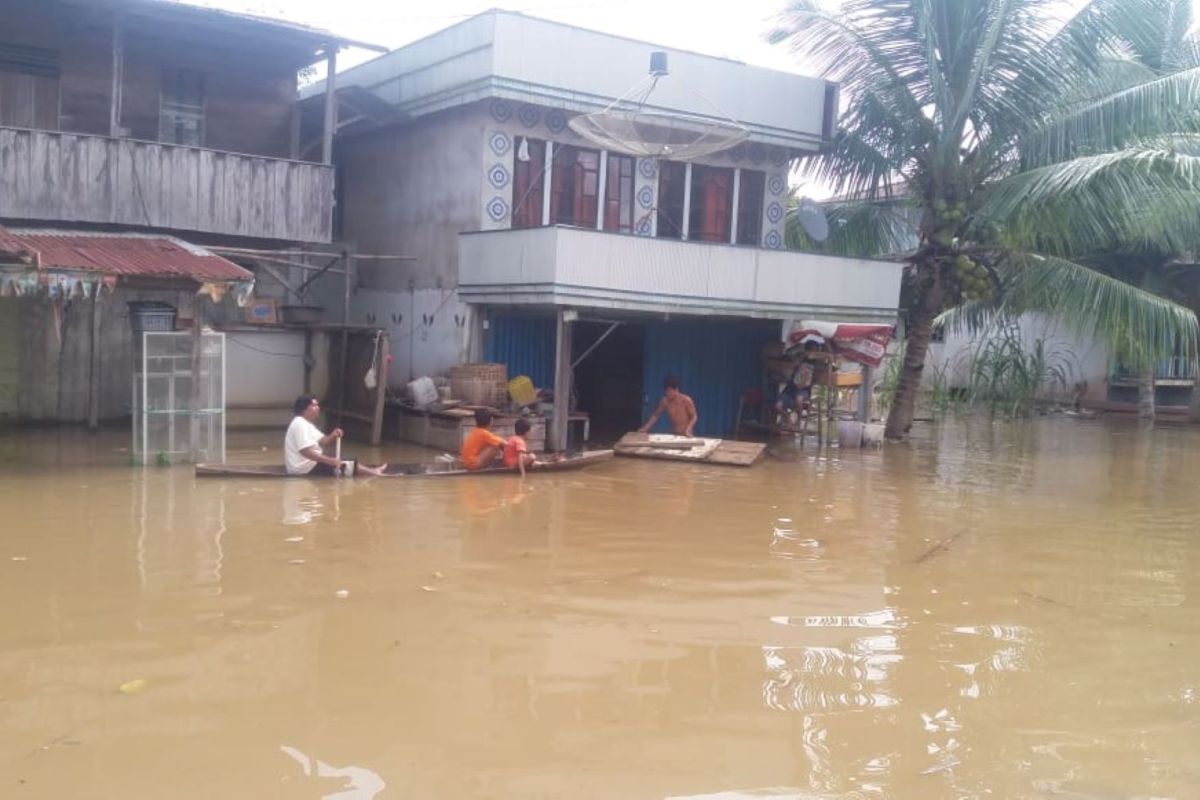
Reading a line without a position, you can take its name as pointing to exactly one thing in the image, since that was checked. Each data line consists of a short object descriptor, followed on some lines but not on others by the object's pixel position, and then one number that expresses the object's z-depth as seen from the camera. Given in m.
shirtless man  16.09
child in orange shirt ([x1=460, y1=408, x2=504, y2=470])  12.89
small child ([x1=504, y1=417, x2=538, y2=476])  13.06
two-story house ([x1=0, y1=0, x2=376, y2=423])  14.23
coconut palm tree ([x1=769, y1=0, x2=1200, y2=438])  16.36
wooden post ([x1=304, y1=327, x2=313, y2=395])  17.22
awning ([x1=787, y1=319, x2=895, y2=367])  17.53
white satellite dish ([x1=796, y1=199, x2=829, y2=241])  19.12
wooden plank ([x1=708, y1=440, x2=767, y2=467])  14.96
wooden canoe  11.90
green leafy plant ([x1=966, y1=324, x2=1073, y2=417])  24.73
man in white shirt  11.84
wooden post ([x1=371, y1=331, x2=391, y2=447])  15.35
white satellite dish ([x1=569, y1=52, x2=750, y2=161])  14.81
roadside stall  17.64
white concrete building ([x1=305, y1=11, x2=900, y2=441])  15.15
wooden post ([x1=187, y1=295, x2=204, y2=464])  13.02
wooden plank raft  15.05
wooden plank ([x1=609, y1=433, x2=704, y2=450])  15.30
